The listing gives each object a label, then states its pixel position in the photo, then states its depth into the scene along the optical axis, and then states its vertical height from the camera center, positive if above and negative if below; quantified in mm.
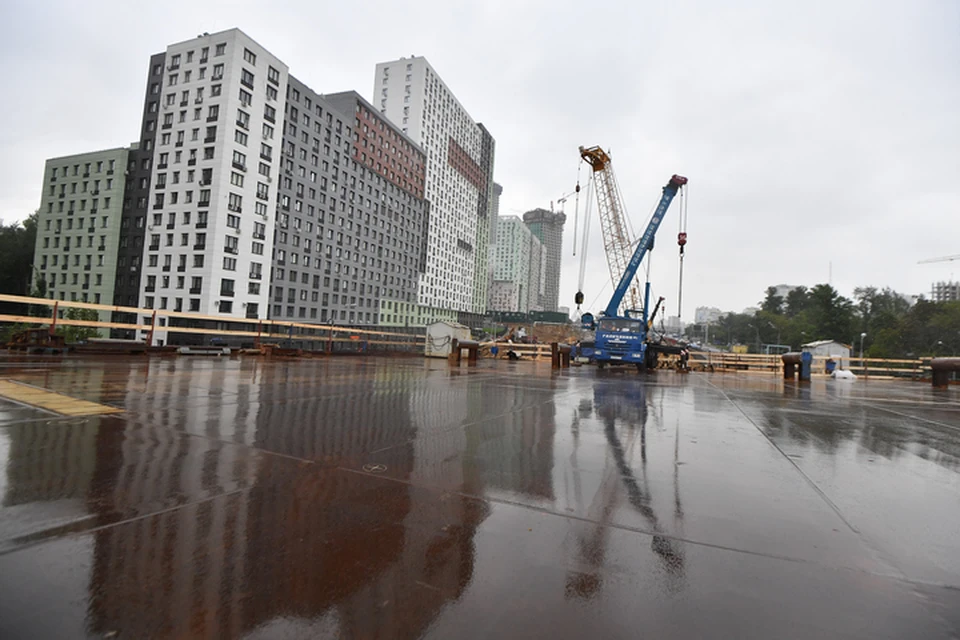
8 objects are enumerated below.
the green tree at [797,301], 109956 +14183
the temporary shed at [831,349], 38516 +848
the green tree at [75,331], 27483 -917
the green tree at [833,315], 75562 +7641
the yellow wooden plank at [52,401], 5754 -1199
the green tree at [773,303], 114694 +13981
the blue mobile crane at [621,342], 22000 +287
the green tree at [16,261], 64000 +7765
